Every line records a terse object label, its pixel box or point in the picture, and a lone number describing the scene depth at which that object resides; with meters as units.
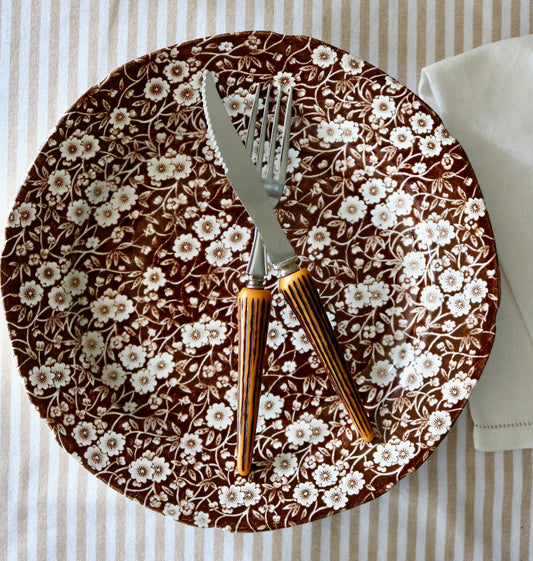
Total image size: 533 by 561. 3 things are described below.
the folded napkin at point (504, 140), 0.58
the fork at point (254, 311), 0.52
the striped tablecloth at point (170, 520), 0.61
